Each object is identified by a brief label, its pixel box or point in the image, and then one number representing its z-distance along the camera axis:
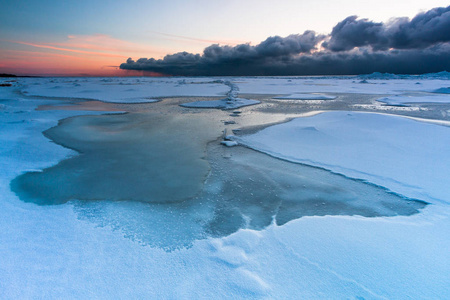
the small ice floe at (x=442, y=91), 19.66
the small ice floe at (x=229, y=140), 5.27
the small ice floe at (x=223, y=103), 11.67
